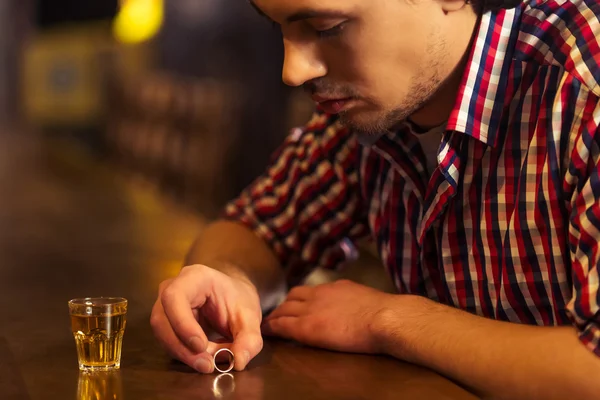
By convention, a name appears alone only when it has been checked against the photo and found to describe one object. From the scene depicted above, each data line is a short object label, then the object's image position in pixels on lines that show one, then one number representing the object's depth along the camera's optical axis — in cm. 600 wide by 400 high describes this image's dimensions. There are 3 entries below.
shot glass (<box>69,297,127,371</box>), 101
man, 103
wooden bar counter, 94
